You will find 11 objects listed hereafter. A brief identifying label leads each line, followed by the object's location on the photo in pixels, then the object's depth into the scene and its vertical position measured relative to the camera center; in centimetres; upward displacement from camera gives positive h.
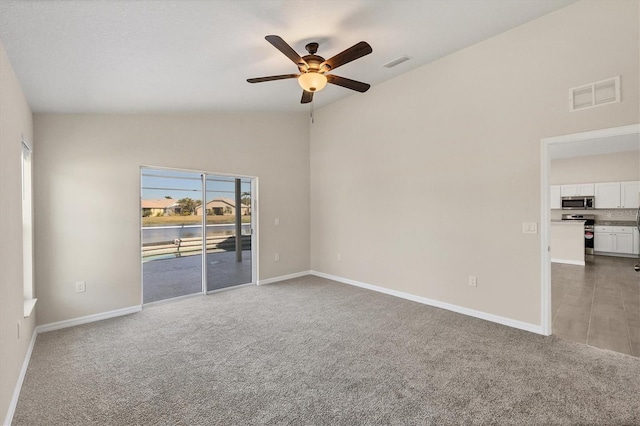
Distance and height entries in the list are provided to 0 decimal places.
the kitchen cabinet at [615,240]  773 -93
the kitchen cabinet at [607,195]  787 +26
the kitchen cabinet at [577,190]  826 +45
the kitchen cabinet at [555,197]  874 +25
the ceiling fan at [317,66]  262 +138
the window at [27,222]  325 -10
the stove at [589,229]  830 -66
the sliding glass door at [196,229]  456 -30
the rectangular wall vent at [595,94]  283 +109
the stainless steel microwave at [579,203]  821 +7
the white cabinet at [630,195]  754 +25
